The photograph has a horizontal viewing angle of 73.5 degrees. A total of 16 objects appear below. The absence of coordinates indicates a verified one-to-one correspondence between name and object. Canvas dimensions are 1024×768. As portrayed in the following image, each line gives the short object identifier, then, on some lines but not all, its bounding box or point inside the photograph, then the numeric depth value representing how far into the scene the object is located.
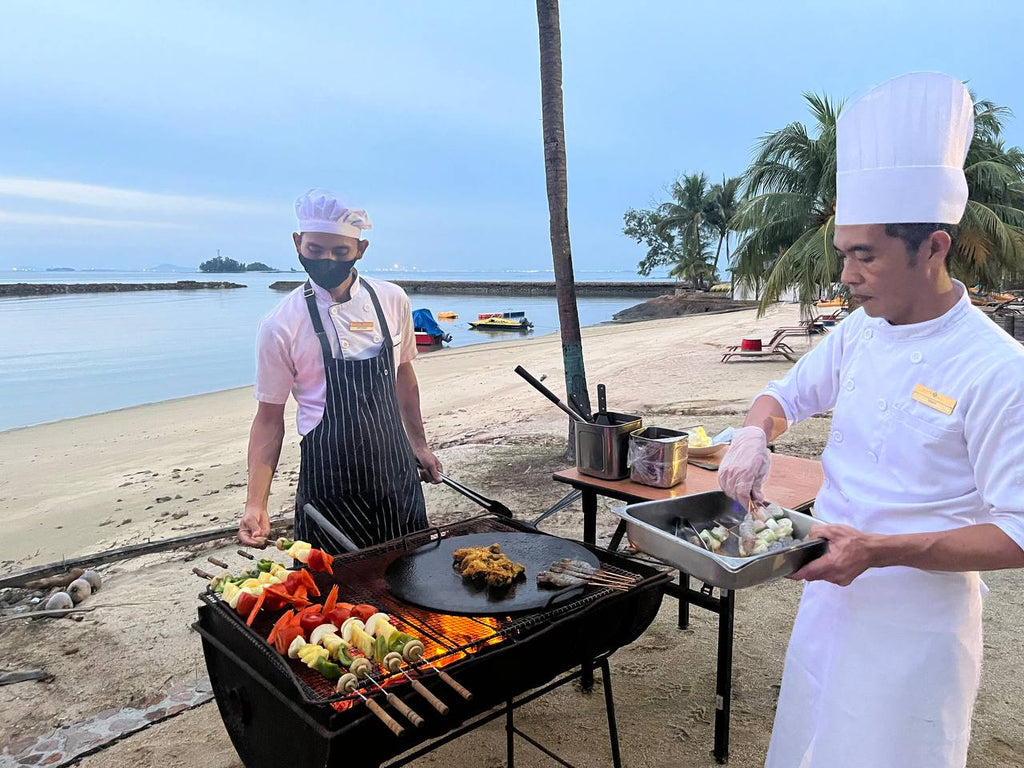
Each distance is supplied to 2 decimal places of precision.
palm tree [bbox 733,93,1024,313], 16.23
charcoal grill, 1.66
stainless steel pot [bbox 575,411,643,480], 3.19
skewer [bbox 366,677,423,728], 1.43
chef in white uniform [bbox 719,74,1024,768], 1.54
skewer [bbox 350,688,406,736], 1.44
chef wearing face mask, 2.71
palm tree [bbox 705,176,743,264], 48.66
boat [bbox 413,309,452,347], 29.78
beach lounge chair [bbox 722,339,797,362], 15.50
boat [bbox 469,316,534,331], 39.16
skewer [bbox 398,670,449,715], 1.44
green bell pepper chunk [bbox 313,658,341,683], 1.76
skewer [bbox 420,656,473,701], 1.54
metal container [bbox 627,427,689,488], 3.06
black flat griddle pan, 2.05
